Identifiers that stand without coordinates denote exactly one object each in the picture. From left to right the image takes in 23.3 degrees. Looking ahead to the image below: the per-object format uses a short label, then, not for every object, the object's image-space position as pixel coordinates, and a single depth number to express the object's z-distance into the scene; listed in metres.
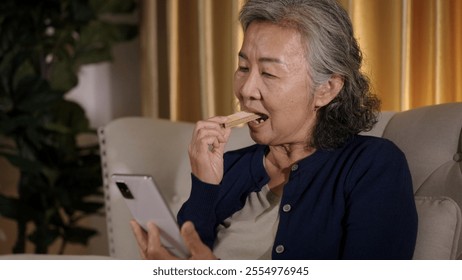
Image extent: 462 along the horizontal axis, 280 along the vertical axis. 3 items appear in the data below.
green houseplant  2.83
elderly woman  1.82
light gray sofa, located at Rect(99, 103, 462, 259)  1.86
